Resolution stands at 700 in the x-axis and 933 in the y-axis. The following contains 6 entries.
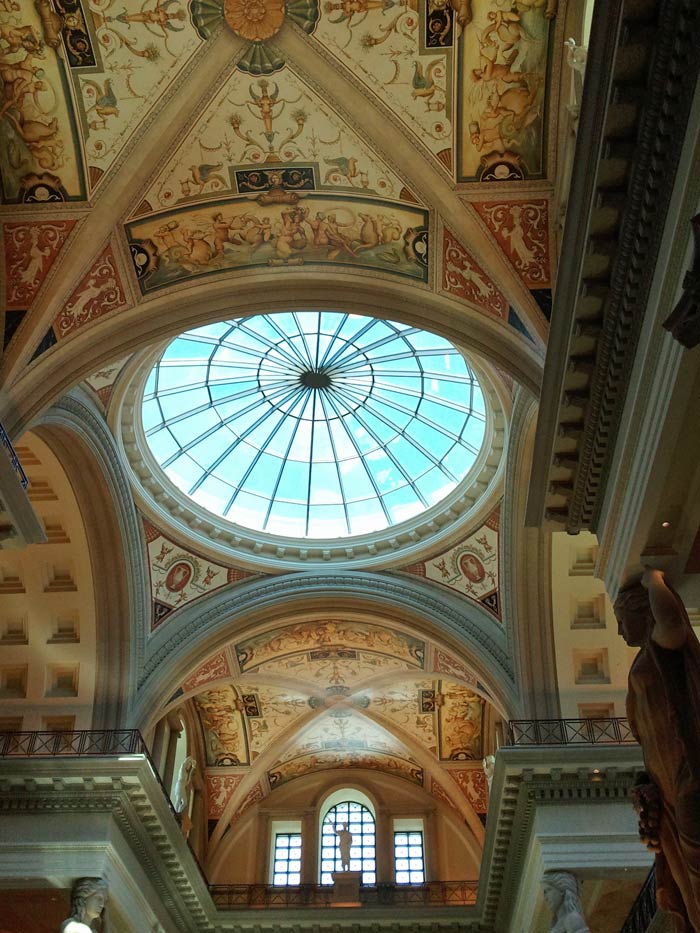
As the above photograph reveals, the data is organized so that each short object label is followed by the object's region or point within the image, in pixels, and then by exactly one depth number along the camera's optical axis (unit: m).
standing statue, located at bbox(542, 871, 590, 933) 12.02
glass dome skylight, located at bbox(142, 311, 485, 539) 16.22
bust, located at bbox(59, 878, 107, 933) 12.27
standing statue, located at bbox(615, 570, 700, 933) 6.45
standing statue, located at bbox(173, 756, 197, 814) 17.65
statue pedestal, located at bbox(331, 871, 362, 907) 18.50
